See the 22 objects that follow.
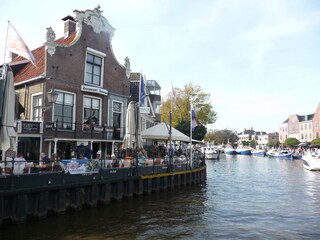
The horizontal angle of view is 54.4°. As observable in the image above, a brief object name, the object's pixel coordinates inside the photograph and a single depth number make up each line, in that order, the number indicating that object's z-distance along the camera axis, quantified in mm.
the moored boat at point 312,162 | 38062
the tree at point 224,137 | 134750
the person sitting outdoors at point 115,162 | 16759
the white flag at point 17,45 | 13940
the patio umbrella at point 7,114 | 12281
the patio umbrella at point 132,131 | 18969
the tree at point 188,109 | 52656
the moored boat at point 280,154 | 67375
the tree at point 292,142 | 82250
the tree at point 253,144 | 131262
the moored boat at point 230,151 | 96938
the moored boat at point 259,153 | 84875
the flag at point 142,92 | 21945
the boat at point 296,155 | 64825
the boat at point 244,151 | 93444
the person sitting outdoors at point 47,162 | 13080
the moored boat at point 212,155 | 63875
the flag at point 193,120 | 25025
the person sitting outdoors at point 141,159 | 18447
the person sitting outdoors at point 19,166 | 12087
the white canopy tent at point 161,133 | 22734
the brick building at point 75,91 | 19844
